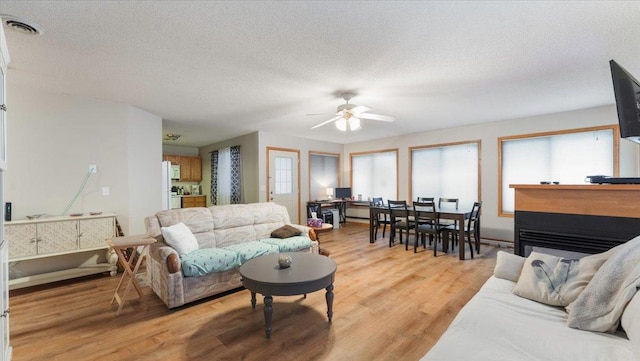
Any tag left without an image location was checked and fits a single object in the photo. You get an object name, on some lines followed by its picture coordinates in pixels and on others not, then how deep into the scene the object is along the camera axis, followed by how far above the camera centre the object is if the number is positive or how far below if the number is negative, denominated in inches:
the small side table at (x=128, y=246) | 102.0 -22.9
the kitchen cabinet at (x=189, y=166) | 314.6 +20.8
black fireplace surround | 81.5 -16.2
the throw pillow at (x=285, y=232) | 153.0 -27.7
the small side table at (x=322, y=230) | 165.9 -29.0
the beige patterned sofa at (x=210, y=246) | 108.5 -30.6
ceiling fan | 140.4 +35.5
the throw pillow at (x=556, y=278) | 65.0 -24.5
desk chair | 271.2 -29.4
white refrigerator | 191.5 -0.7
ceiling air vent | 75.4 +46.0
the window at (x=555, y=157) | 171.0 +16.0
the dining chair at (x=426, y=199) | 227.4 -14.4
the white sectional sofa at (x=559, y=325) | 48.4 -30.3
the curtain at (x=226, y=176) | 272.8 +7.6
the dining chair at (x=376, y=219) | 225.7 -30.6
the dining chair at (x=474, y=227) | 181.3 -31.1
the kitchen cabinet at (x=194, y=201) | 310.2 -20.2
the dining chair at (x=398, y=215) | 199.0 -24.6
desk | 284.4 -25.1
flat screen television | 74.3 +21.8
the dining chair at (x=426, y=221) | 183.1 -28.0
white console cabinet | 122.1 -27.1
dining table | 170.6 -22.9
